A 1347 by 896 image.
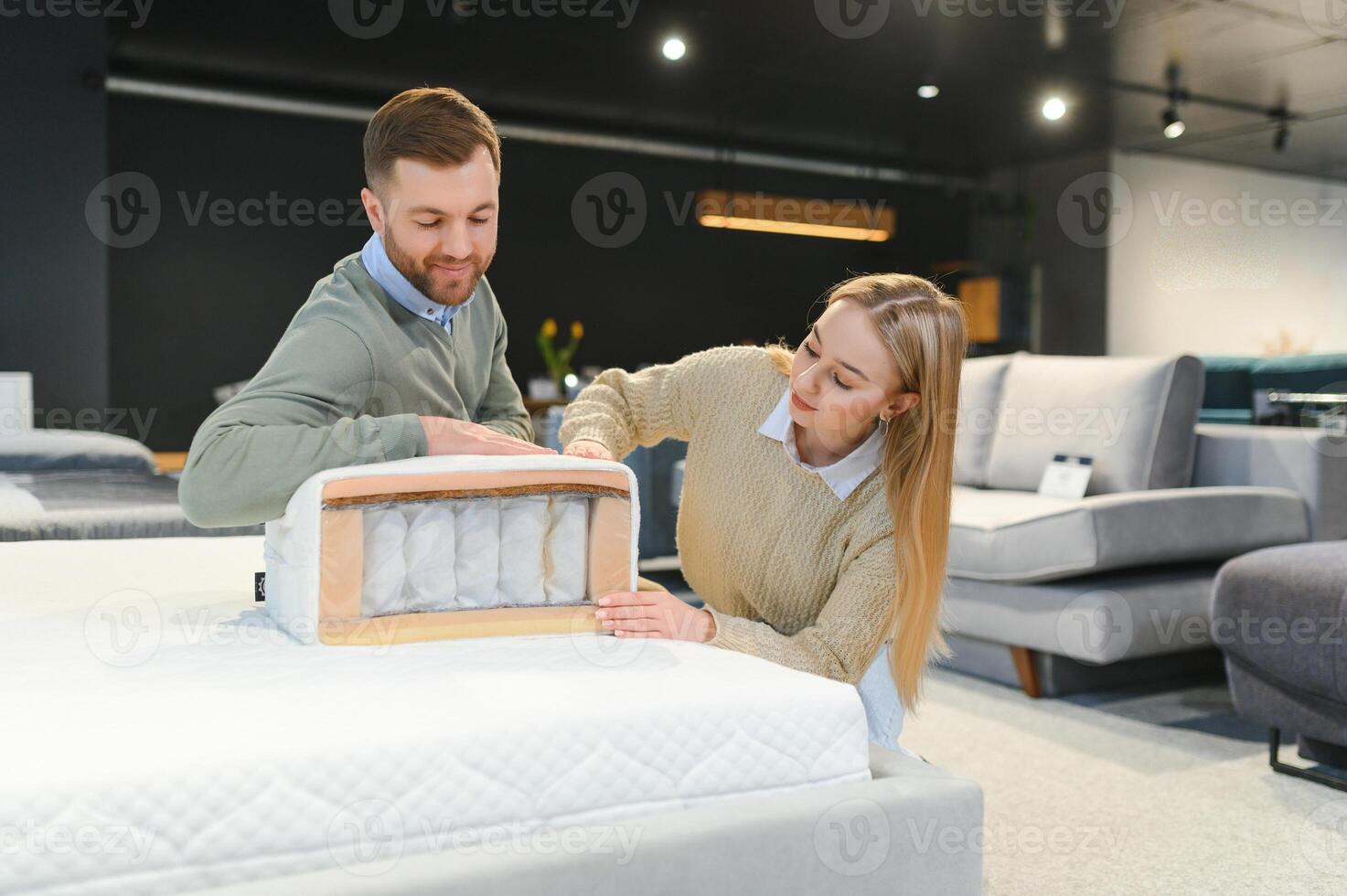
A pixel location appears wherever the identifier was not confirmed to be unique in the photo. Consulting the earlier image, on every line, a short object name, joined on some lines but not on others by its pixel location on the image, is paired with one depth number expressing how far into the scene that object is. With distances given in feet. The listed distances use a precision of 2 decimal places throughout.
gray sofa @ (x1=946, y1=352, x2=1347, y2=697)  10.35
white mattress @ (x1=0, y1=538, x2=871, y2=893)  2.79
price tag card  11.93
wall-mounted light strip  27.02
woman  4.54
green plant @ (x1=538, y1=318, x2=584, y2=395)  27.02
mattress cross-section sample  3.76
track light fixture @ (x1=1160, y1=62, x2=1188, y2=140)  24.95
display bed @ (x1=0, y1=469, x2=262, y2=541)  7.94
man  3.84
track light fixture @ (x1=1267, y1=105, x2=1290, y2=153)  27.63
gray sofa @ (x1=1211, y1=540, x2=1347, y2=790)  7.88
